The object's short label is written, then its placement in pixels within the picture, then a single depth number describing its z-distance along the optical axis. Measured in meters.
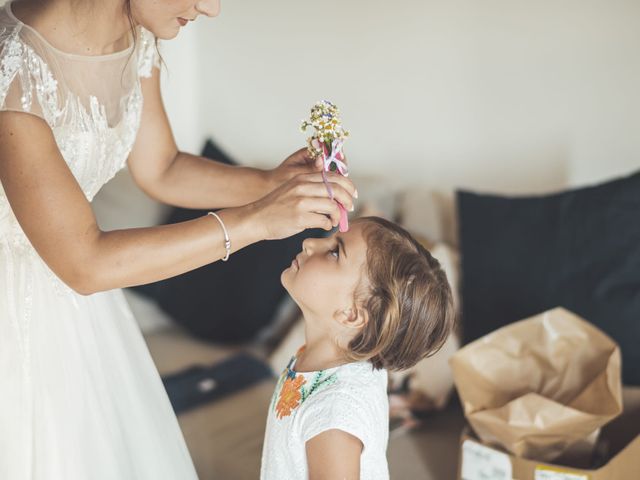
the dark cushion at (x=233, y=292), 2.51
